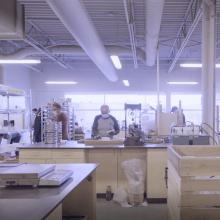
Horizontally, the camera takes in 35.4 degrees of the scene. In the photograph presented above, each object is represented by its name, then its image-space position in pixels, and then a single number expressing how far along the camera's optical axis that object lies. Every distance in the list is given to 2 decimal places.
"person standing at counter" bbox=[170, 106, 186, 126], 6.35
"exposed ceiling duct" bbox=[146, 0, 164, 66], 4.62
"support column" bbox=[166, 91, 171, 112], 12.80
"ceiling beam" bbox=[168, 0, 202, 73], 5.94
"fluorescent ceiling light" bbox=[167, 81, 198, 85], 12.54
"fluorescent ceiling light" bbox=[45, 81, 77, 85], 12.54
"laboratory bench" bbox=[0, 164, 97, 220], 1.71
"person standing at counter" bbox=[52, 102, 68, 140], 6.65
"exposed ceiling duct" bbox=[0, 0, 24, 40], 2.79
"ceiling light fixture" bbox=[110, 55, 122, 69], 8.72
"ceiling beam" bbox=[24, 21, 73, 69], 7.81
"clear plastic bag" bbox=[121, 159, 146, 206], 5.16
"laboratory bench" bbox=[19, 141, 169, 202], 5.20
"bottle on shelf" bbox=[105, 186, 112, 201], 5.41
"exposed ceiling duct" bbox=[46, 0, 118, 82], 4.48
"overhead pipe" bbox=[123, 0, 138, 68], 5.87
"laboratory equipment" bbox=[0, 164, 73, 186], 2.27
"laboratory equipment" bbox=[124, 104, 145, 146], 5.41
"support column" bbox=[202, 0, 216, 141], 5.03
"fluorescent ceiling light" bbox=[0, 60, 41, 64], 8.69
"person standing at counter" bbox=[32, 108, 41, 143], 7.72
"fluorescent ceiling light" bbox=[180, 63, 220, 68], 9.13
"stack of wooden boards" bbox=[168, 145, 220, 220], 2.70
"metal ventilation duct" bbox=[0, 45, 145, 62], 8.50
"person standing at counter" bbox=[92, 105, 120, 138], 6.84
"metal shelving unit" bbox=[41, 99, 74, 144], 5.63
